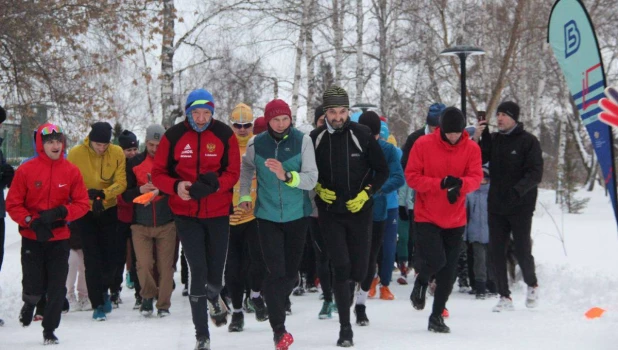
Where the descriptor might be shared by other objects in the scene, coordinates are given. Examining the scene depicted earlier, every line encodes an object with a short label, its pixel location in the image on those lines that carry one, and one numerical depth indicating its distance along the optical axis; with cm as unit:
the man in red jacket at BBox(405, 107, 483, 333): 729
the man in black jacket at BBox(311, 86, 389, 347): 682
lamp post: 1297
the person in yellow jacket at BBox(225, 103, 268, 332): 779
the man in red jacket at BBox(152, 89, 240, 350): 650
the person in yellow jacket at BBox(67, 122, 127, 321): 860
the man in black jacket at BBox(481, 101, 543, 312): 821
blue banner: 768
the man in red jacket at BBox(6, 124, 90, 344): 705
